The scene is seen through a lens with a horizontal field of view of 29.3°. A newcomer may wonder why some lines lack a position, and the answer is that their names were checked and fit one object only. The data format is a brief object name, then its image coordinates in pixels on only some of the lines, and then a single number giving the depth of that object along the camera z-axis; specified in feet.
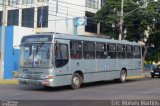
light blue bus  51.54
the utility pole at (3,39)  69.79
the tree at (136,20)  116.44
